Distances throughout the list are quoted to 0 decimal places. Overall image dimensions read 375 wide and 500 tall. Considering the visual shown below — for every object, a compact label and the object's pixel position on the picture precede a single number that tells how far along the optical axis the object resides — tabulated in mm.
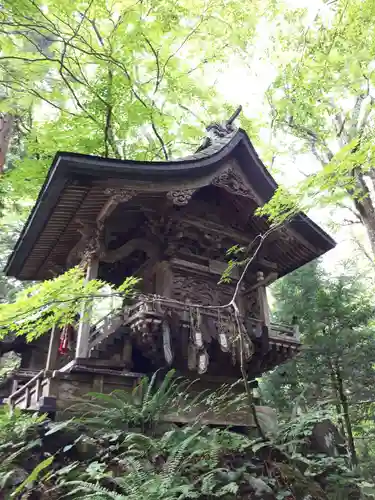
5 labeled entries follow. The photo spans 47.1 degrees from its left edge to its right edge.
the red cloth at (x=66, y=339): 9125
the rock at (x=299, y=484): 5582
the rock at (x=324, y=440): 9383
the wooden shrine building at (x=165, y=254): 7680
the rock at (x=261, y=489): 5289
